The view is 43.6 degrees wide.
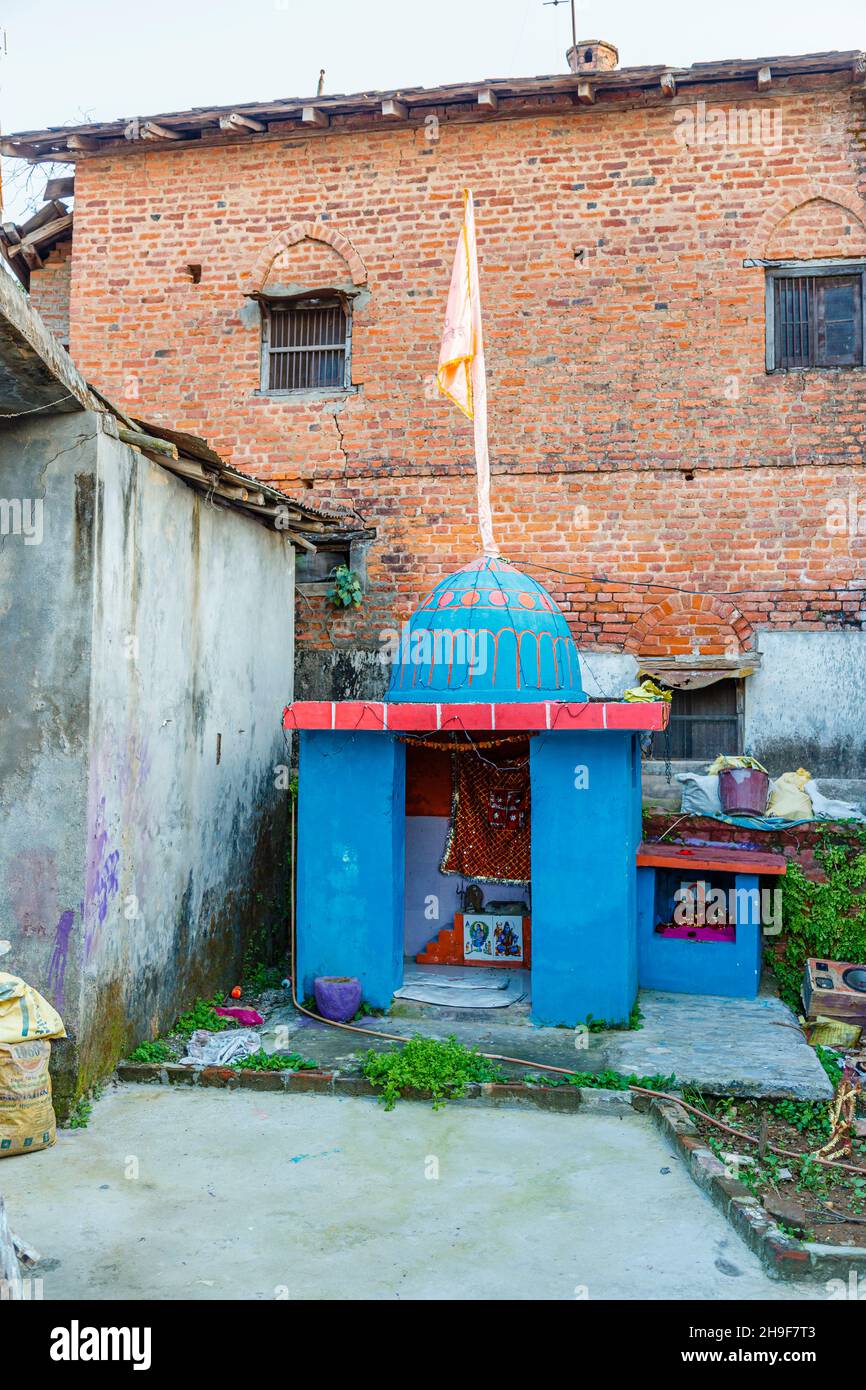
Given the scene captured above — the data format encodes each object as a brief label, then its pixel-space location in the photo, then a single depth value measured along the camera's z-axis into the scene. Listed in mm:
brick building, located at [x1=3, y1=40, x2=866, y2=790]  10891
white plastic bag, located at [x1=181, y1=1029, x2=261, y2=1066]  7234
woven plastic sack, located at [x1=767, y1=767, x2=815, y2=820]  9531
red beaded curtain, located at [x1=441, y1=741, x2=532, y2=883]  9258
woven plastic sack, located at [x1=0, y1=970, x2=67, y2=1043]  5977
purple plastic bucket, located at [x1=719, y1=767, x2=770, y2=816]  9586
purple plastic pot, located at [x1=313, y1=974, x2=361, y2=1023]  8094
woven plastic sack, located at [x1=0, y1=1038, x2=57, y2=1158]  5859
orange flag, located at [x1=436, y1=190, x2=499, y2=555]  9727
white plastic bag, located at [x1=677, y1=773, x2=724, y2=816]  9781
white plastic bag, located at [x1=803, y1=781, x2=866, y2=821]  9406
